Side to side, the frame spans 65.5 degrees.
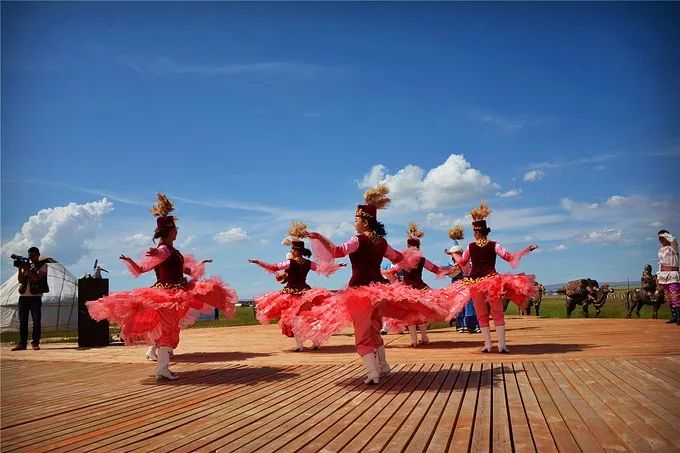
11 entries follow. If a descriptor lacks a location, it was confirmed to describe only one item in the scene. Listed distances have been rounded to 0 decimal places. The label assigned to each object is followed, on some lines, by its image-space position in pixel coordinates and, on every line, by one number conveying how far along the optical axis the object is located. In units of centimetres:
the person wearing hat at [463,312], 1105
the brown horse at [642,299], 1430
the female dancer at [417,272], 923
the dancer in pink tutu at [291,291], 970
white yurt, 2427
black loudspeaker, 1155
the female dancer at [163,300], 673
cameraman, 1104
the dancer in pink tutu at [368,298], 593
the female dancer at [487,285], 800
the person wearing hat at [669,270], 1191
